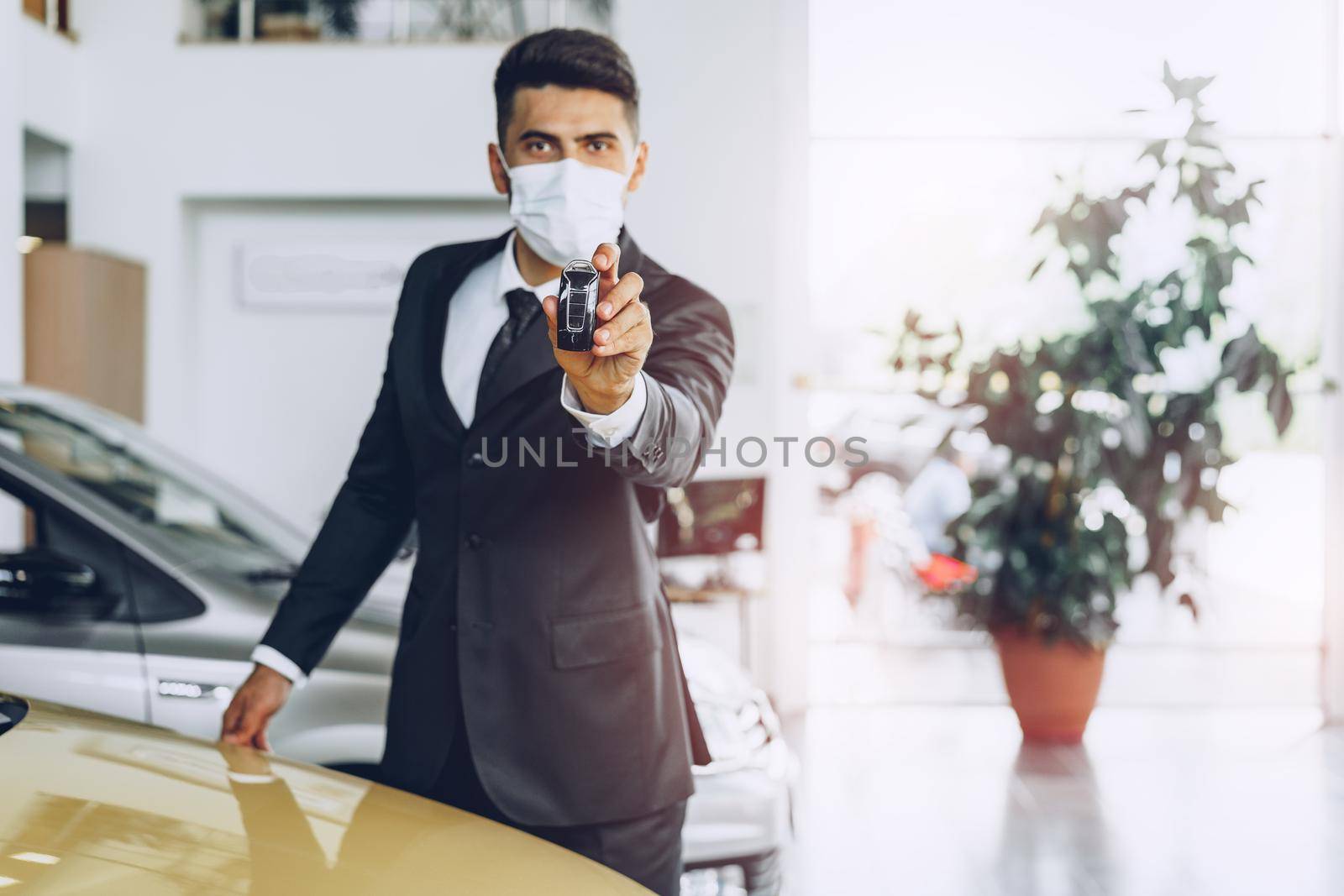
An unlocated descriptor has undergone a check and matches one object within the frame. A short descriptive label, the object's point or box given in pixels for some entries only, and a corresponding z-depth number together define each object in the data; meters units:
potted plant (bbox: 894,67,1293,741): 4.35
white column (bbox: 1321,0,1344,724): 5.23
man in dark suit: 1.39
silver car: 2.05
